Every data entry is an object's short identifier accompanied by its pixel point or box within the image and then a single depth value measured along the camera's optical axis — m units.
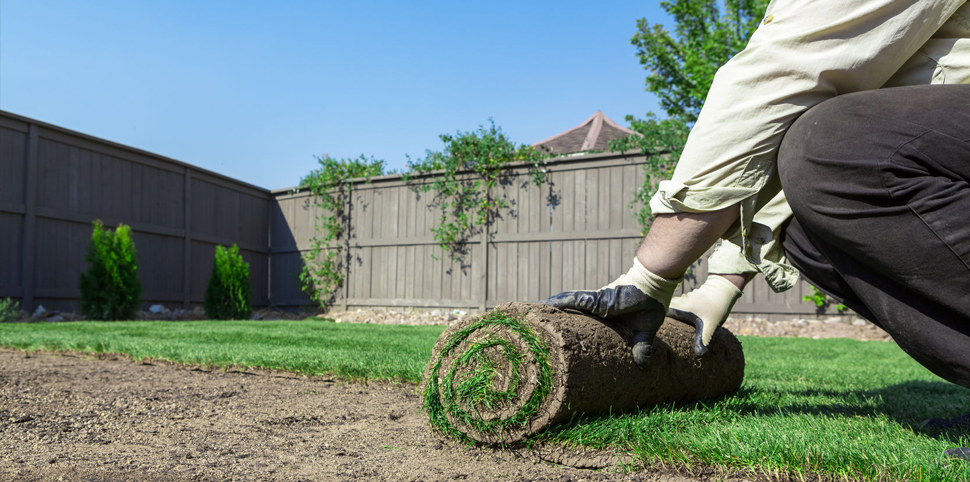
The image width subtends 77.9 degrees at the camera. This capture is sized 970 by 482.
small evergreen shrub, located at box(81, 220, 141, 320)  8.50
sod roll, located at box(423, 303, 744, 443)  1.70
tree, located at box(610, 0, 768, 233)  11.37
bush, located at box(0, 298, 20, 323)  7.43
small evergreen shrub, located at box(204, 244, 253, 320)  10.05
